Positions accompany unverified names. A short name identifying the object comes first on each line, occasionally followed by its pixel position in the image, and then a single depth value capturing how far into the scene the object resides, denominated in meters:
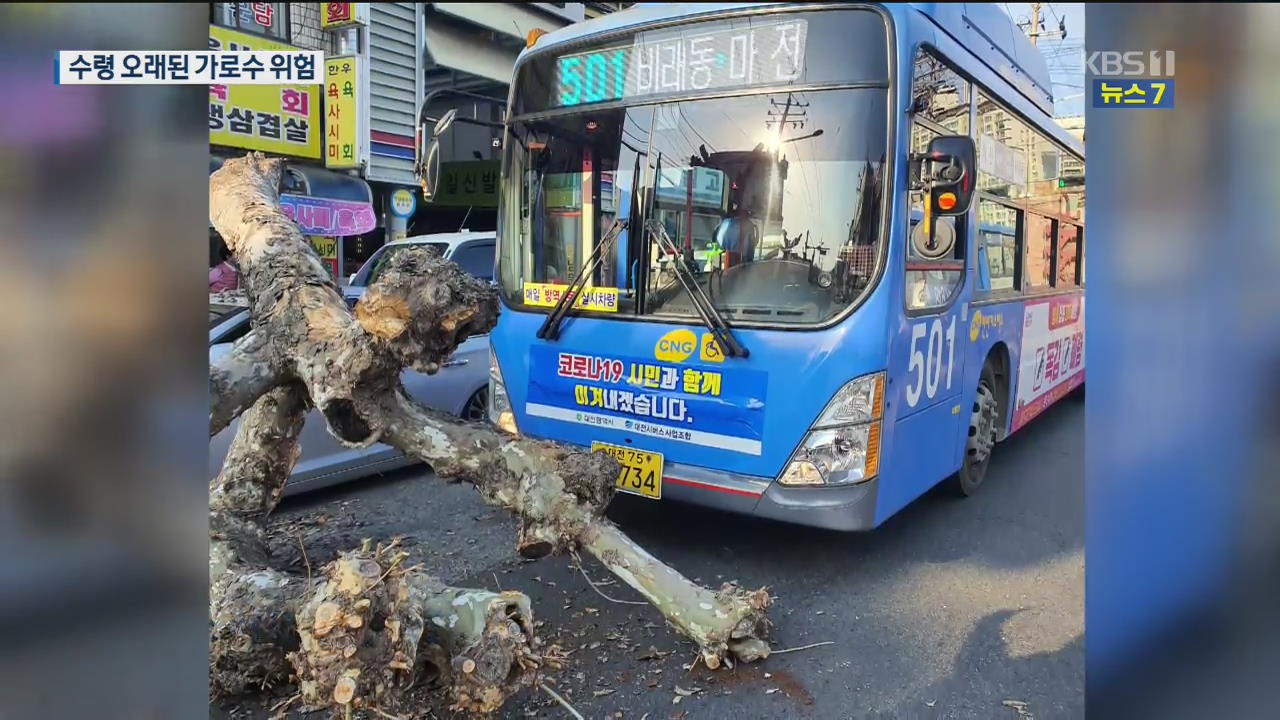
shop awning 11.03
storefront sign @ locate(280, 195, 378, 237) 10.93
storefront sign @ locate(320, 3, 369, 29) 11.80
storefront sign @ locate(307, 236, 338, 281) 12.26
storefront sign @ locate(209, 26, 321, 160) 10.07
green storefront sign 14.13
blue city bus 4.08
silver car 5.21
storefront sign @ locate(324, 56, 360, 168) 11.80
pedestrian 5.96
